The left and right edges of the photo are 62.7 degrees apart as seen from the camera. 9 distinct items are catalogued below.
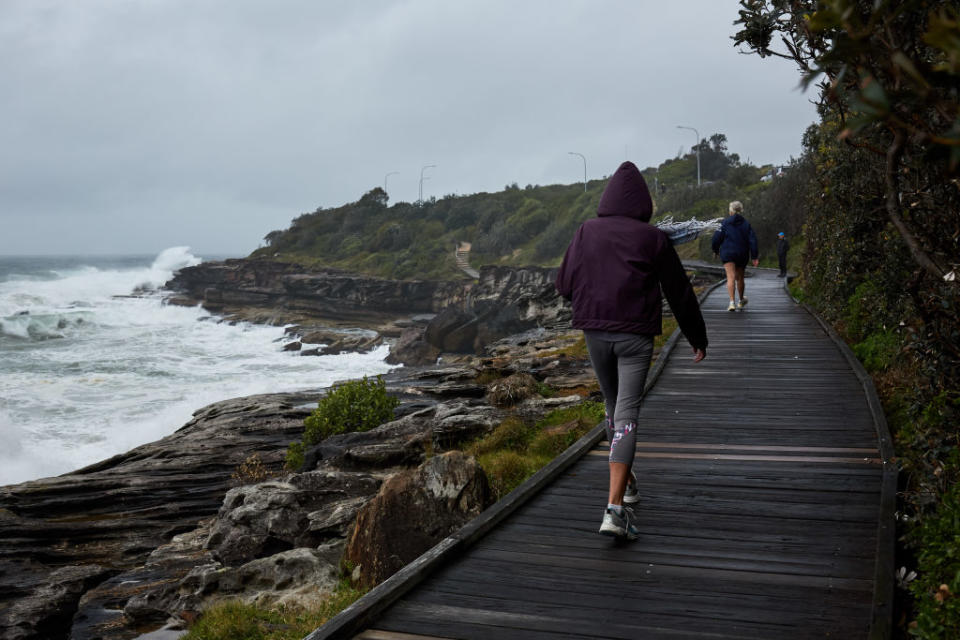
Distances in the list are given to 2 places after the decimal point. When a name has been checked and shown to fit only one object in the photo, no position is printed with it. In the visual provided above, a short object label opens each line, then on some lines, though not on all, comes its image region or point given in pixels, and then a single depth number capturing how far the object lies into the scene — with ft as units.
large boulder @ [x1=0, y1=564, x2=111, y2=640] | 24.26
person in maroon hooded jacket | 14.70
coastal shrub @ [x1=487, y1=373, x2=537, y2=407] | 38.86
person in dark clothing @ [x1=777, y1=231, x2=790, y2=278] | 80.09
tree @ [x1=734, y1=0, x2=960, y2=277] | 4.57
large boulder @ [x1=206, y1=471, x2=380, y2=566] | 25.41
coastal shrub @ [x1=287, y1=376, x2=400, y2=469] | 40.04
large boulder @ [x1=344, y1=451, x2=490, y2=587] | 19.34
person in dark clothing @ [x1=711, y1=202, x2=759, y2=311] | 45.29
